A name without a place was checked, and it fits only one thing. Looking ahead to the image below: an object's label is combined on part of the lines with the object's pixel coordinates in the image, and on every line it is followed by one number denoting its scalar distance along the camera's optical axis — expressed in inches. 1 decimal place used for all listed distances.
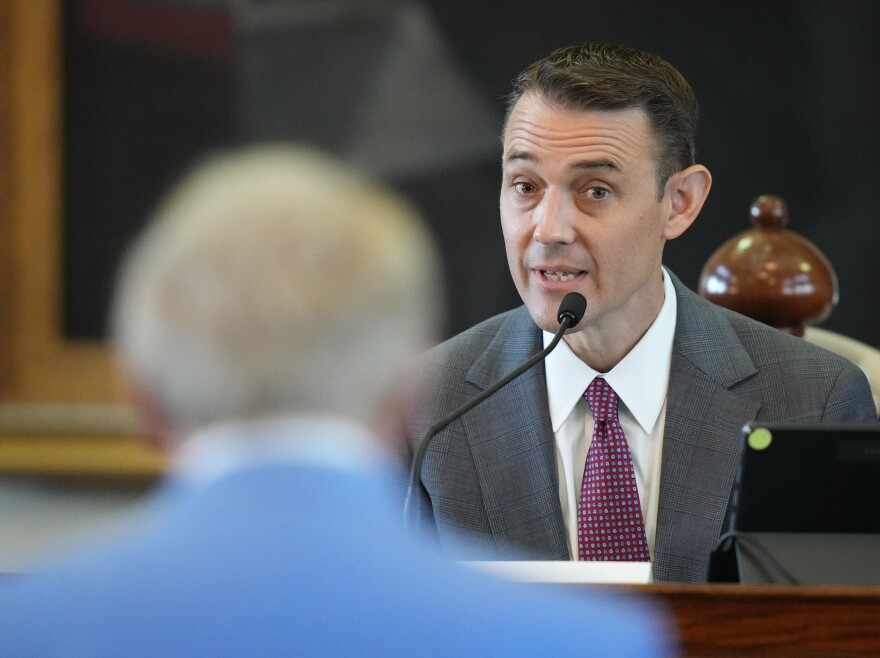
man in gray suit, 205.9
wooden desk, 193.0
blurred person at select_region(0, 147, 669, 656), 138.2
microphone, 199.0
